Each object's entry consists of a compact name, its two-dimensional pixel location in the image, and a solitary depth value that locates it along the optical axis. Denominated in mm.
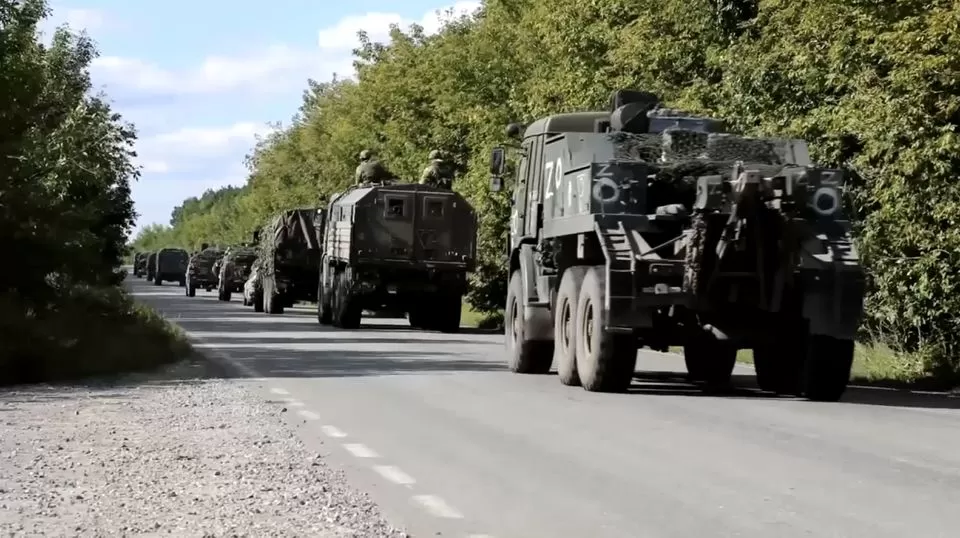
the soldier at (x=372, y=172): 36812
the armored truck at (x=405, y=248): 34562
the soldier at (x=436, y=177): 36875
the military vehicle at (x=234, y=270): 58750
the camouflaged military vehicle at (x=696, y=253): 17016
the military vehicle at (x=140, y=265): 131625
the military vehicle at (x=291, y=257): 43188
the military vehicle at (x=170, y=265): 99938
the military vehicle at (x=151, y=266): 108594
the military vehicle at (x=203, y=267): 69375
